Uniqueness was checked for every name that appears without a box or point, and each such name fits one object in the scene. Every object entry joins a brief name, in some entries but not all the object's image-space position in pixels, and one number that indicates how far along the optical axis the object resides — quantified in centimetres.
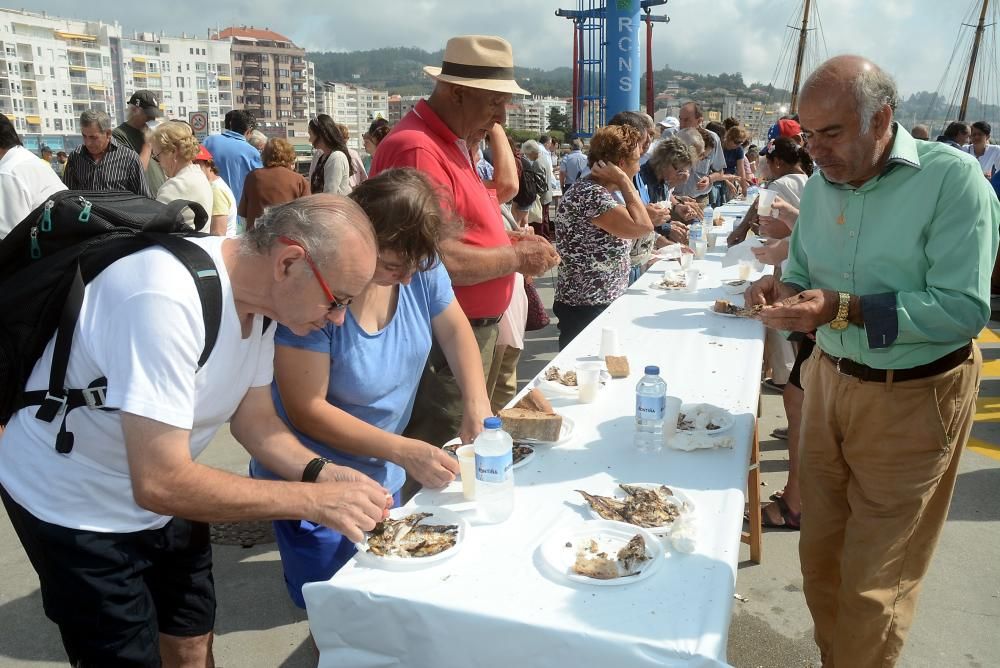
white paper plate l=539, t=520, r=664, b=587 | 138
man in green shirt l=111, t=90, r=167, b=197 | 614
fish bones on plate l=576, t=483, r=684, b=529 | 162
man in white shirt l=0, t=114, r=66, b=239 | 319
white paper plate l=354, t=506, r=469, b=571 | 144
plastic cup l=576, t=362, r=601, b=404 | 240
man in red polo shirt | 265
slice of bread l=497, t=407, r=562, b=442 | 204
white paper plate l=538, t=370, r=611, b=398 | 247
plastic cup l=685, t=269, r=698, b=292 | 418
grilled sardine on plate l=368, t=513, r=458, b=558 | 150
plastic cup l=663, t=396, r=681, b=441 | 206
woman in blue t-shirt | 185
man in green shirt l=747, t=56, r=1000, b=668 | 180
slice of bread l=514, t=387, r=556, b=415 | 219
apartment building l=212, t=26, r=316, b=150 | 11669
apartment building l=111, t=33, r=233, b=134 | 10619
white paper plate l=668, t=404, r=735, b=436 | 207
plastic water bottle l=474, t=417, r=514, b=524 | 160
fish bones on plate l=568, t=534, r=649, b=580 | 140
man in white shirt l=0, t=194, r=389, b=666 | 127
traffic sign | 1025
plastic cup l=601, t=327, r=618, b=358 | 285
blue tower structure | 998
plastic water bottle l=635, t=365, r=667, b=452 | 196
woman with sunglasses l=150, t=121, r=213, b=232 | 471
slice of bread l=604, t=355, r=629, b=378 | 268
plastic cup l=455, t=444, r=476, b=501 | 173
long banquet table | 124
